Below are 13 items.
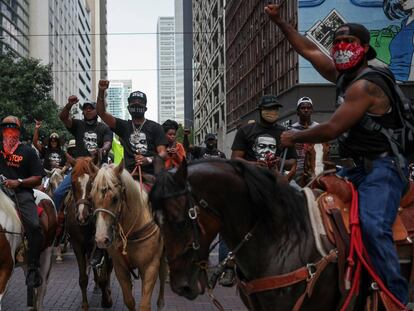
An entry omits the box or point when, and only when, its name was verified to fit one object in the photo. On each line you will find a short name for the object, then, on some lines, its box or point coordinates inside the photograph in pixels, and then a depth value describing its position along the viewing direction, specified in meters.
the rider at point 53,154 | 12.20
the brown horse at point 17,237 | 5.81
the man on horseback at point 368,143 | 3.29
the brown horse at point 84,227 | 5.87
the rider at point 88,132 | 8.05
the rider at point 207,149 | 12.84
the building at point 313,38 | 28.98
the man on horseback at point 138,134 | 7.02
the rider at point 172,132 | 9.62
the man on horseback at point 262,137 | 6.89
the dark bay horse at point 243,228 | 3.12
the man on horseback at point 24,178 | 6.32
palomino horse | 5.51
